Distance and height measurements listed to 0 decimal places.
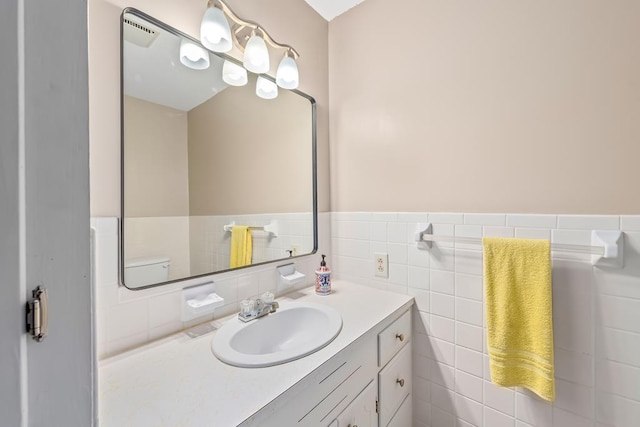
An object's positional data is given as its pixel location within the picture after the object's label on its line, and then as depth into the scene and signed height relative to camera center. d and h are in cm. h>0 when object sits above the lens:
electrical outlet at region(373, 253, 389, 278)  129 -26
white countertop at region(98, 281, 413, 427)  54 -40
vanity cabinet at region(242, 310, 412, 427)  63 -52
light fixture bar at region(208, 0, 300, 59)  99 +76
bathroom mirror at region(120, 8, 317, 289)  82 +19
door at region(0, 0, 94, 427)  27 +1
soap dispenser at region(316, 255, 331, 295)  126 -33
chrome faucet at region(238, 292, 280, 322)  97 -35
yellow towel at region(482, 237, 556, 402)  86 -35
